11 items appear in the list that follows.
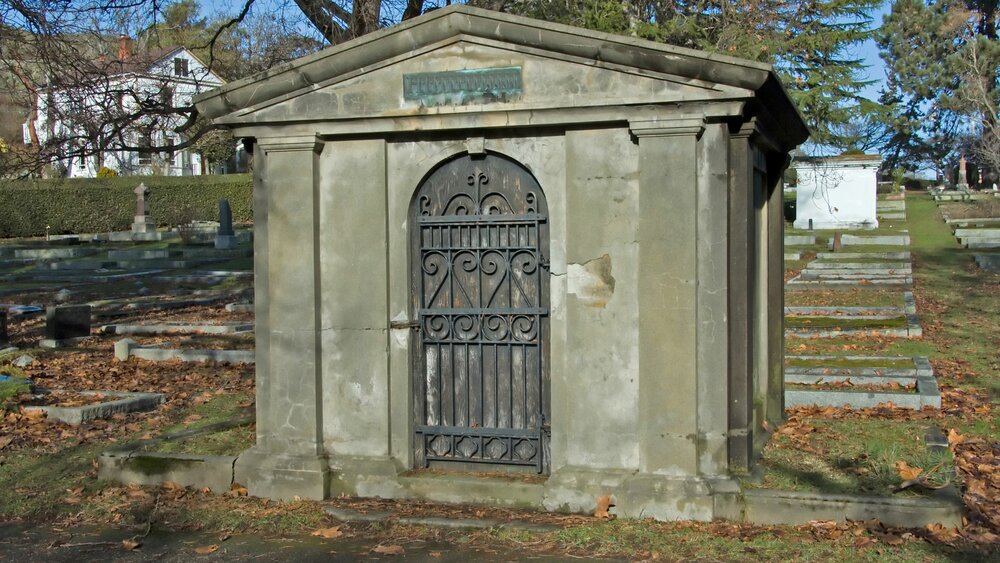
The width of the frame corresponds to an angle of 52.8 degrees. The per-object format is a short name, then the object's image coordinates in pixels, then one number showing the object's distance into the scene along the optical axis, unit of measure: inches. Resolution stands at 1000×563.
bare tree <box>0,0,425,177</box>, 555.2
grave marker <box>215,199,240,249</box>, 1274.6
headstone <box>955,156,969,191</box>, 2272.4
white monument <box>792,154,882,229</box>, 1363.2
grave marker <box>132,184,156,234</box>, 1560.7
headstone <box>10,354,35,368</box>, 498.8
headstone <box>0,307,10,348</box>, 558.6
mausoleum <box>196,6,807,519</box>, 248.5
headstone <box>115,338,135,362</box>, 532.4
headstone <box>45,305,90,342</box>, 579.8
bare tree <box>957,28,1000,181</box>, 1683.1
